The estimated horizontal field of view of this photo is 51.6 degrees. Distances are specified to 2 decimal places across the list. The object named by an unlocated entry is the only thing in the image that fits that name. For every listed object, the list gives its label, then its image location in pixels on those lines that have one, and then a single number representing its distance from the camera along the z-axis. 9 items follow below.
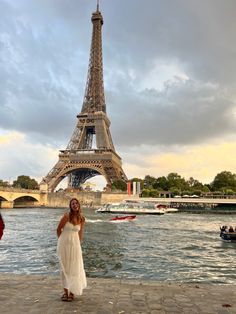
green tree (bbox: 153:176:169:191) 86.98
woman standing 4.86
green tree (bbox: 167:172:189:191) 85.74
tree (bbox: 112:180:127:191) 69.71
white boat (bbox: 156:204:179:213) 57.28
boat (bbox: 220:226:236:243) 18.42
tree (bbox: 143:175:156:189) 93.10
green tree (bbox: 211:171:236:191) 86.04
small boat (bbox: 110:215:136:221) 32.86
